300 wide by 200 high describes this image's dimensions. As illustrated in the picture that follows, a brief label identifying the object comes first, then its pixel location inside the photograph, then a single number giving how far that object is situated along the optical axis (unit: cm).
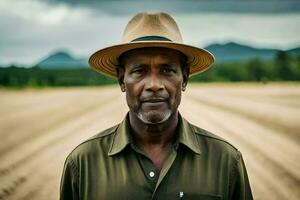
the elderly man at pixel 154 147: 297
